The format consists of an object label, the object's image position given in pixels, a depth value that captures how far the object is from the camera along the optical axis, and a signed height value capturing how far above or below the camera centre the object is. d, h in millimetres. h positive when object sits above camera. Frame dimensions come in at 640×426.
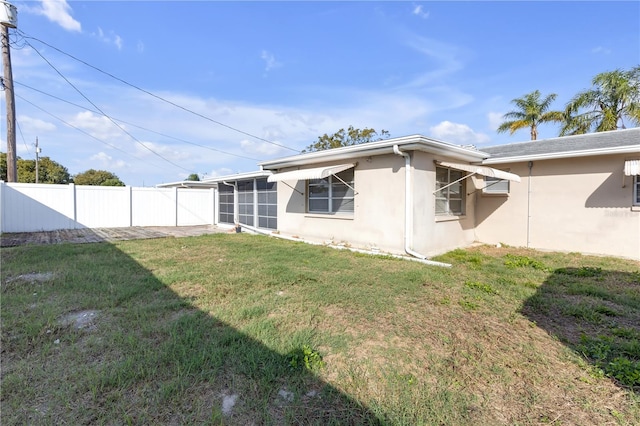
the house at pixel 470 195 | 8430 +415
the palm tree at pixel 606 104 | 18031 +6961
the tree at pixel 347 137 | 33906 +8400
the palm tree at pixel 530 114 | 23297 +7754
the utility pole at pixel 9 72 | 13555 +6333
